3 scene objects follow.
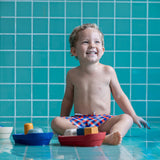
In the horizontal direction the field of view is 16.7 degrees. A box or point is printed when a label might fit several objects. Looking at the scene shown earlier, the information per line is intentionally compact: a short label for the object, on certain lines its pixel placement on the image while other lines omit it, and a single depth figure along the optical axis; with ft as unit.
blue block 6.67
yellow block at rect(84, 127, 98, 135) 6.57
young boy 8.02
